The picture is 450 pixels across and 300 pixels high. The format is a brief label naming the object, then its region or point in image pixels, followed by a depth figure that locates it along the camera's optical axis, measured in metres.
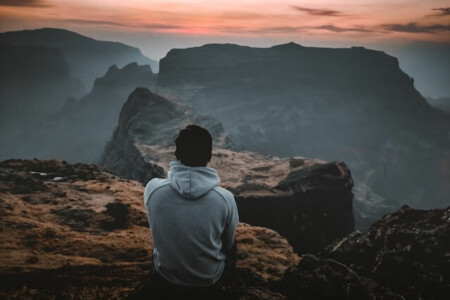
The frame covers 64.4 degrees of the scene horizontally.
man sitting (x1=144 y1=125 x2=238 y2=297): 3.26
